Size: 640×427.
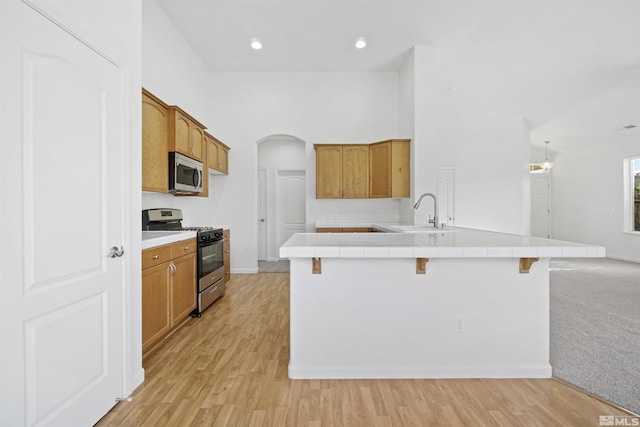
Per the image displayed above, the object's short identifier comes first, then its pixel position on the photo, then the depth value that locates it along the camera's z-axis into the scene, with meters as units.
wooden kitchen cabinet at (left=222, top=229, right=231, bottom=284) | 4.46
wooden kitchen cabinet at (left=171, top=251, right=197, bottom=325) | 2.76
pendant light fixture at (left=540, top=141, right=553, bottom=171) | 7.75
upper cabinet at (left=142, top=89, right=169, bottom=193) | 2.74
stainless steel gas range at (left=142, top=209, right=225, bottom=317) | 3.27
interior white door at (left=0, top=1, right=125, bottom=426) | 1.21
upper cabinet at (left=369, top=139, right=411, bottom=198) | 4.72
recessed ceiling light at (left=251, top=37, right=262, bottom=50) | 4.37
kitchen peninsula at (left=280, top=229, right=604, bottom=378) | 2.05
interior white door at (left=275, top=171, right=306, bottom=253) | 6.95
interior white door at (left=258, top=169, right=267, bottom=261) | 6.93
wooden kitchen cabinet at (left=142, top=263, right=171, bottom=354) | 2.29
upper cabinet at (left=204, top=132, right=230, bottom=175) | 4.37
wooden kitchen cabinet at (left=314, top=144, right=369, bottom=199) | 5.12
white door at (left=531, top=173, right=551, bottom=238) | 9.05
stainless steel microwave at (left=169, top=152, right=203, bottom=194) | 3.21
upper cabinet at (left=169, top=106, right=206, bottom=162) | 3.19
